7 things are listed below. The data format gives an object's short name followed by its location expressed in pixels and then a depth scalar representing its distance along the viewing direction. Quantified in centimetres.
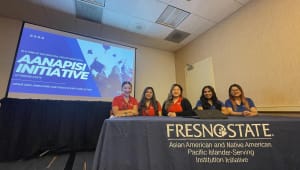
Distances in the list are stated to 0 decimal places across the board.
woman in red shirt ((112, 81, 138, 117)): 186
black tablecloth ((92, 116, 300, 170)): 89
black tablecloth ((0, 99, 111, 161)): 214
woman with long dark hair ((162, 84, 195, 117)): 194
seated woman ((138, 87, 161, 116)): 193
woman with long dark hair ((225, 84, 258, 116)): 185
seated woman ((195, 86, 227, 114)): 212
